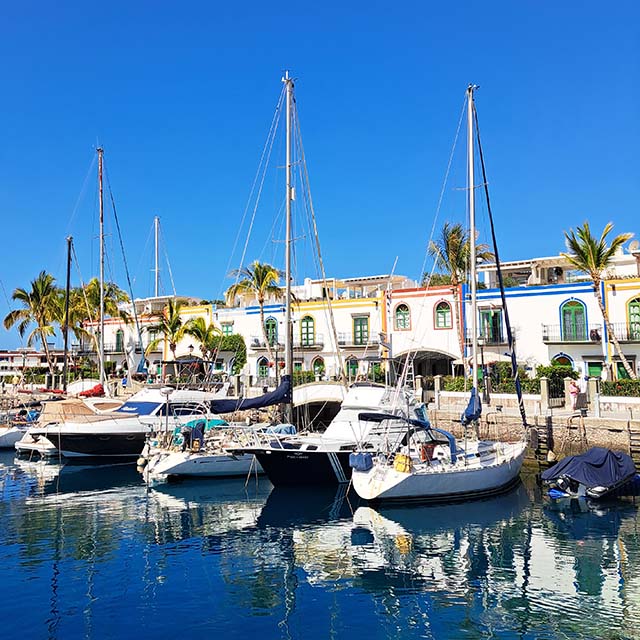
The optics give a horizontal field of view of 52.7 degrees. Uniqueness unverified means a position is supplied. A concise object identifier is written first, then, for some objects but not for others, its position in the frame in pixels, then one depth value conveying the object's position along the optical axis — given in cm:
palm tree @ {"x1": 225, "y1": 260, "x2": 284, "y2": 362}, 4834
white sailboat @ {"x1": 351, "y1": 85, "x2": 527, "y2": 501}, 2123
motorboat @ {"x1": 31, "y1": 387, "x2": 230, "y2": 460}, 3123
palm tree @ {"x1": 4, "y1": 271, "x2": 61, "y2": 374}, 5872
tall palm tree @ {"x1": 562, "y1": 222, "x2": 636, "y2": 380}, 3484
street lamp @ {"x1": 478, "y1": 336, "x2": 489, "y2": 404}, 3295
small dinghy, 2170
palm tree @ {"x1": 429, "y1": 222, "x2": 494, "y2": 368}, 4122
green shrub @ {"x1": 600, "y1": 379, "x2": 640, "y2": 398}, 3092
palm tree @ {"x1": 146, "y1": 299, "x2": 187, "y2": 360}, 5509
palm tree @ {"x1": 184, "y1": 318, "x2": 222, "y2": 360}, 5378
